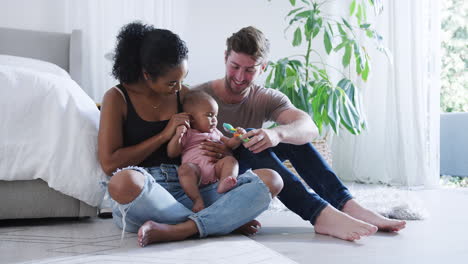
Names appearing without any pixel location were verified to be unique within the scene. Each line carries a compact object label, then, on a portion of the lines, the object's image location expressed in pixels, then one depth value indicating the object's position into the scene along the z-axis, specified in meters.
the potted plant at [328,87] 3.03
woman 1.44
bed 1.69
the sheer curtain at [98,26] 3.47
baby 1.57
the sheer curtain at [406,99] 3.38
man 1.60
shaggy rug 2.01
